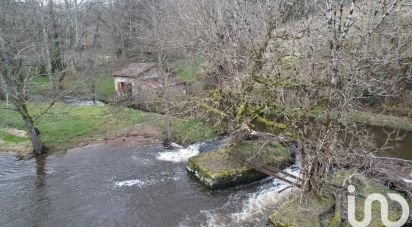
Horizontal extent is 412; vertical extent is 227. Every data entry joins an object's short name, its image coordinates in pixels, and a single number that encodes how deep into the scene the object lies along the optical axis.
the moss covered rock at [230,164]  15.40
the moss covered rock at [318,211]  11.79
